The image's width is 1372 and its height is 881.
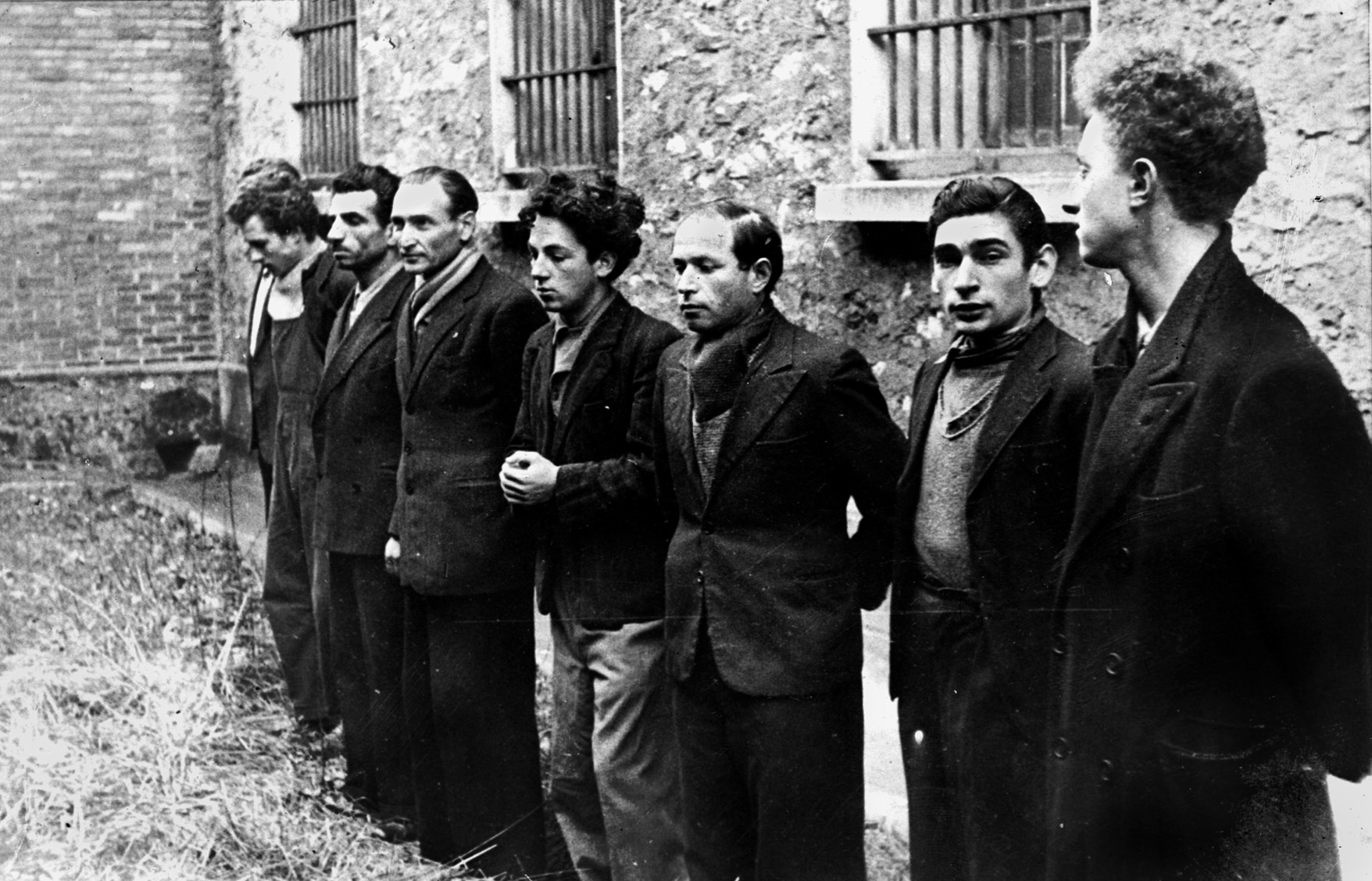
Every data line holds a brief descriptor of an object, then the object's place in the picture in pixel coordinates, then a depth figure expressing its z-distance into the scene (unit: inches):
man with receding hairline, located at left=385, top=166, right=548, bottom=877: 197.9
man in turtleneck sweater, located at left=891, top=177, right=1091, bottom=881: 134.3
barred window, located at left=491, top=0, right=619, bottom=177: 319.0
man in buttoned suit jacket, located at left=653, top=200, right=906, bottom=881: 152.6
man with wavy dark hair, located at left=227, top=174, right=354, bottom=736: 257.9
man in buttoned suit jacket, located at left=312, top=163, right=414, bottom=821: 218.4
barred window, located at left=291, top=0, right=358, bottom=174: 414.9
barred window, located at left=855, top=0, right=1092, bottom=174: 207.3
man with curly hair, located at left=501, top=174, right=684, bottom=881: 175.8
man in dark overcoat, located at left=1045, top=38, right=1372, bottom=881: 98.7
